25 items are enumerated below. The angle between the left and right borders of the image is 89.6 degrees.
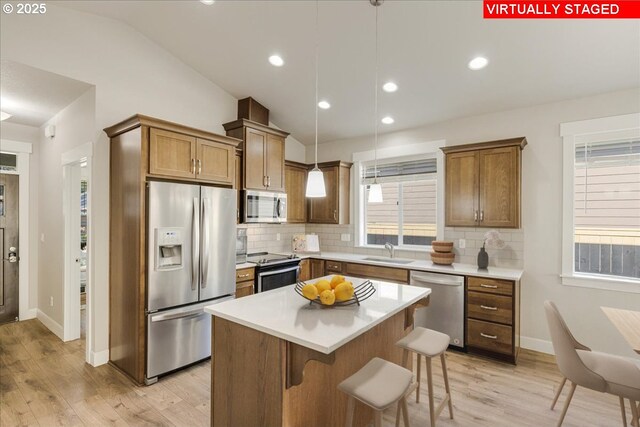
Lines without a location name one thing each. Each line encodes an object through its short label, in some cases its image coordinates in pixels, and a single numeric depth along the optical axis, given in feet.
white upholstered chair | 6.23
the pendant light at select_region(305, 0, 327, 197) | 7.50
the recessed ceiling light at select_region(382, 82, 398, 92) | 11.79
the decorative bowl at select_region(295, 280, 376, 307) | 6.29
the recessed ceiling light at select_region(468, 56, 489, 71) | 9.83
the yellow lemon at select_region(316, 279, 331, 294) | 6.19
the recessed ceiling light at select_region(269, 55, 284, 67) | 11.45
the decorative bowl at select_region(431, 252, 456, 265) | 12.73
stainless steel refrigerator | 9.32
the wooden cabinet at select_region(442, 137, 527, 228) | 11.23
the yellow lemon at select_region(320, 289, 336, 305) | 5.96
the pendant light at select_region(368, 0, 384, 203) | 9.01
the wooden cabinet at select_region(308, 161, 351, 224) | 16.12
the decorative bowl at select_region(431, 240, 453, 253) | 12.84
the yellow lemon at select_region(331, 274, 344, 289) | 6.48
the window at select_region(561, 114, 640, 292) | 10.36
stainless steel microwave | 13.50
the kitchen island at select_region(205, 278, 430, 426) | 5.18
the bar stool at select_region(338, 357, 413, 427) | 4.83
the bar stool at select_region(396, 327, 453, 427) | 6.65
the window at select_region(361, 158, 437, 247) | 14.40
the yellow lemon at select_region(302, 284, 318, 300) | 6.04
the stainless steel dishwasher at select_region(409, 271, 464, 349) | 11.28
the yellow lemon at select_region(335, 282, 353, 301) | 6.05
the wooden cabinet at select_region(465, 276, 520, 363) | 10.41
